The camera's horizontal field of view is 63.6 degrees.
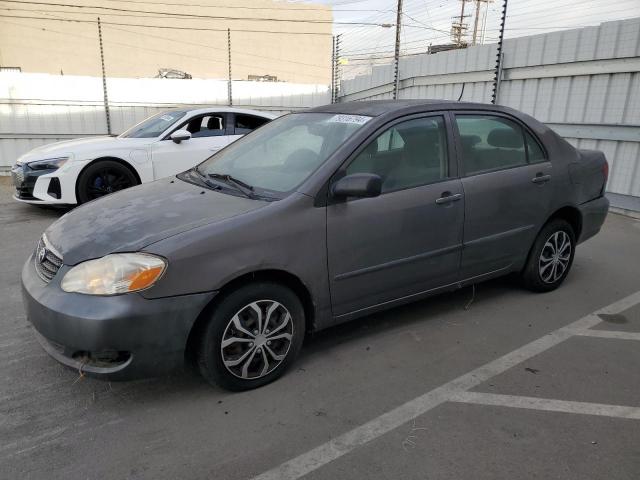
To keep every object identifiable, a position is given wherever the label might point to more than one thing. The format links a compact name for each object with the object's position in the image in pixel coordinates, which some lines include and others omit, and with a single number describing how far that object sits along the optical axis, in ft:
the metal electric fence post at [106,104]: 37.40
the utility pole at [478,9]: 130.11
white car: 22.04
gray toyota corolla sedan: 8.53
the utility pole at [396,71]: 35.40
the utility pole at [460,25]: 139.23
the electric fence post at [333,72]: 42.06
